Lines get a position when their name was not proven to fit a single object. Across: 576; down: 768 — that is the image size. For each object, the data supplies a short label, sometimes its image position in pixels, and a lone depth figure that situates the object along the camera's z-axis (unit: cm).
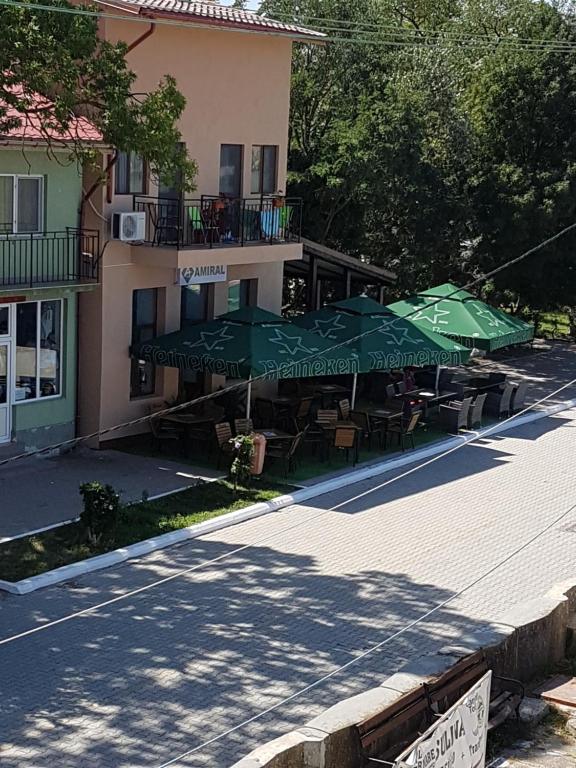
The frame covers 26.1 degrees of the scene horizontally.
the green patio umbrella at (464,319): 2736
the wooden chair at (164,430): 2303
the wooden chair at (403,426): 2498
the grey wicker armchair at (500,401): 2828
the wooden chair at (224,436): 2172
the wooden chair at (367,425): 2433
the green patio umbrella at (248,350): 2202
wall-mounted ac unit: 2242
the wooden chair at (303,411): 2423
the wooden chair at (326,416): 2406
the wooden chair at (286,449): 2220
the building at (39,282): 2127
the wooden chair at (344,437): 2317
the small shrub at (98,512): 1756
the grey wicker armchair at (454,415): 2659
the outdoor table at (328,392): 2664
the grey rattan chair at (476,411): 2709
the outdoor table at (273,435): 2227
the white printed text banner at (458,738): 948
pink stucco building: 2295
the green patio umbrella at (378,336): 2436
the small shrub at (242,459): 2100
